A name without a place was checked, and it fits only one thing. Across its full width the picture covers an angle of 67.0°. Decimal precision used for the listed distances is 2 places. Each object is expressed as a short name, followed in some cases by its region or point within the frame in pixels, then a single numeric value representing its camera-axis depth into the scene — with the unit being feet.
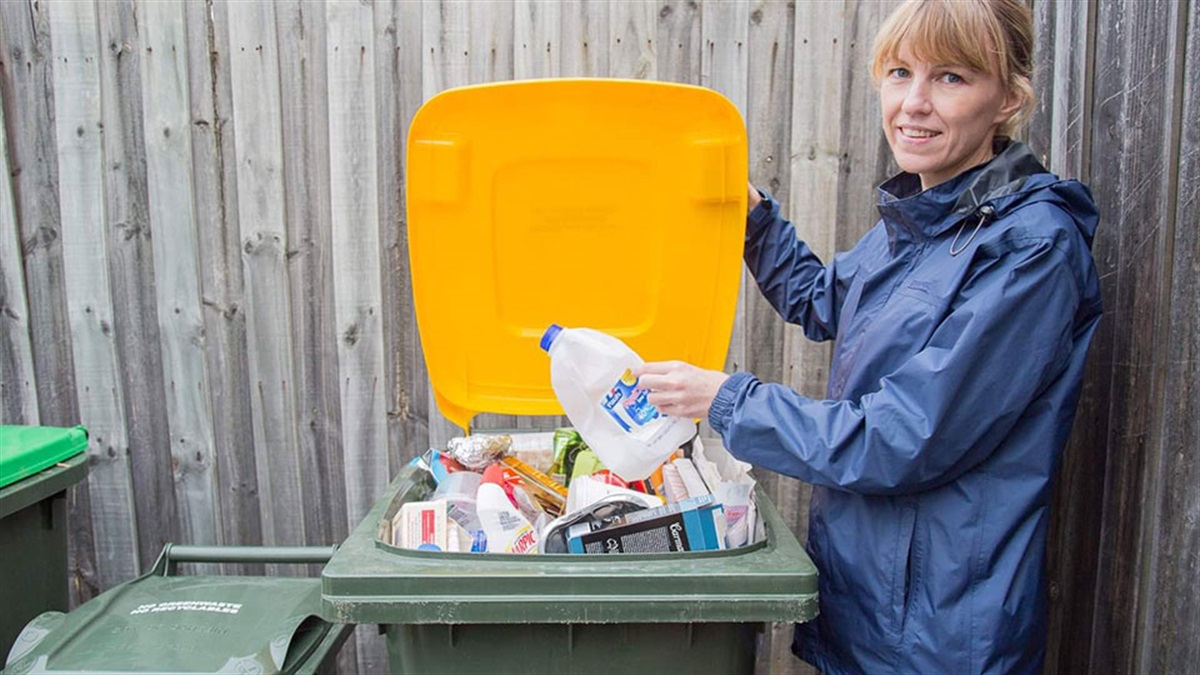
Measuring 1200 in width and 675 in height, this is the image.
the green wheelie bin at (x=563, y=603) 4.52
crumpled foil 6.42
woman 4.35
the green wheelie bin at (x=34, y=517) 6.66
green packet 6.66
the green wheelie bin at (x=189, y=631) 5.64
